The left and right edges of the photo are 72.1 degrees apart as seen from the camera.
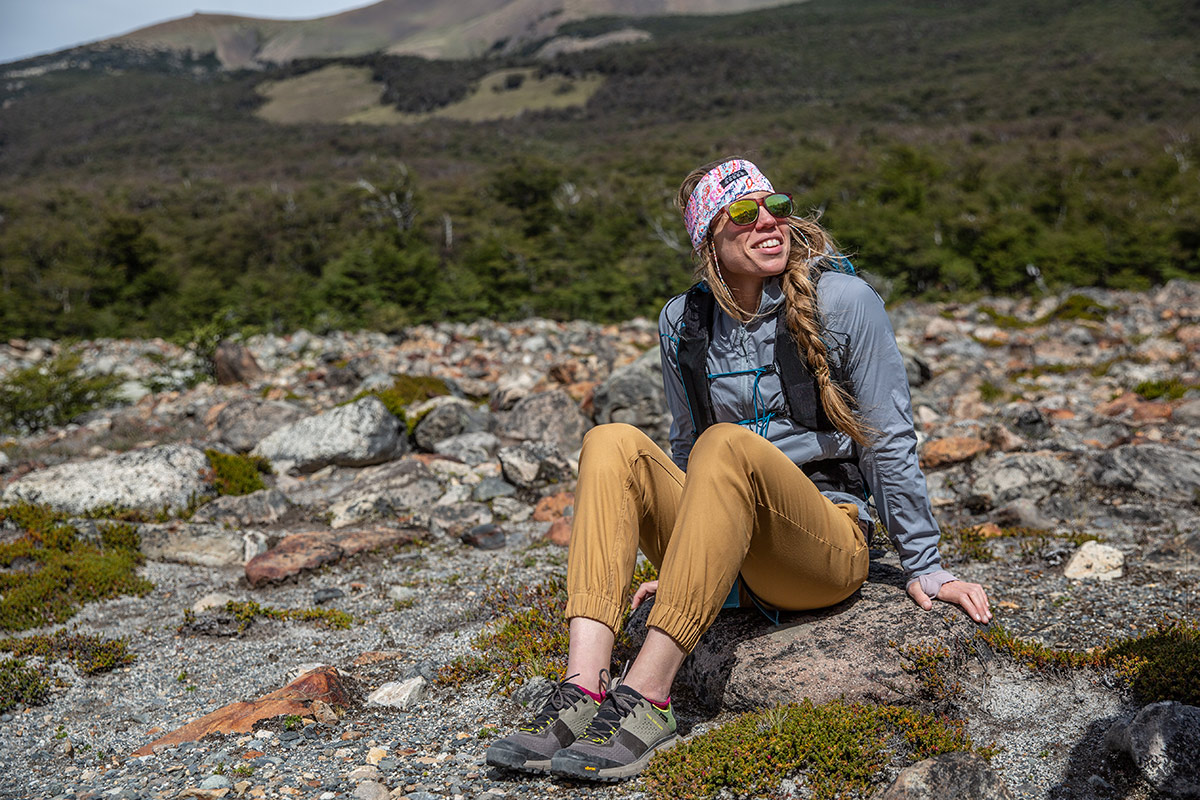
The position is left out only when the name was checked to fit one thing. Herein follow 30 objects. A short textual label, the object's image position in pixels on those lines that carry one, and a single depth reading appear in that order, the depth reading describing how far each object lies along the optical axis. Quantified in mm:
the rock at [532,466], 6934
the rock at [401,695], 3209
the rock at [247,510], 6551
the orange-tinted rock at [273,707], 2967
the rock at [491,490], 6789
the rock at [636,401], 8406
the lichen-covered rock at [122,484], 6594
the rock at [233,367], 12750
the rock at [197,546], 5734
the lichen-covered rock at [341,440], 7766
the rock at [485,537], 5711
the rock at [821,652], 2764
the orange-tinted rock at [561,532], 5504
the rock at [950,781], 2137
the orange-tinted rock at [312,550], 5164
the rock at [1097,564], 4039
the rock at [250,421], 8672
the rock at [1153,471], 5391
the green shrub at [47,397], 11070
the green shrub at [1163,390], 8547
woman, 2473
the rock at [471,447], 7840
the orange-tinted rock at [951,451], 6543
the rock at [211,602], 4727
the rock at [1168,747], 2203
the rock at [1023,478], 5582
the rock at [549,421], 8383
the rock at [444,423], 8352
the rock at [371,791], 2412
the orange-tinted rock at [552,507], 6230
